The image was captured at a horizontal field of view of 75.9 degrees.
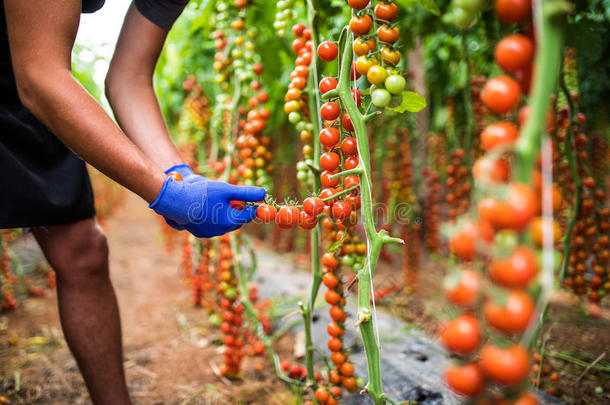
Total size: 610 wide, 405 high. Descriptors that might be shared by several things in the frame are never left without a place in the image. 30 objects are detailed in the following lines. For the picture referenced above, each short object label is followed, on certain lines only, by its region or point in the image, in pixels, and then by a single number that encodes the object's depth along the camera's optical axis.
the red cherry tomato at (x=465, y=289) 0.43
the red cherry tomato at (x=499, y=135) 0.46
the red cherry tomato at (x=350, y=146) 0.88
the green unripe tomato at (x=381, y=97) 0.75
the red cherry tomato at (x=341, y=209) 0.87
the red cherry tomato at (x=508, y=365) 0.41
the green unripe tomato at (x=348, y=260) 1.11
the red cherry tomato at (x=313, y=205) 0.84
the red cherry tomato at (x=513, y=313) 0.40
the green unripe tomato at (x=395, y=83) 0.73
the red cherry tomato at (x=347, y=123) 0.90
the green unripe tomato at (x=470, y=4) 0.50
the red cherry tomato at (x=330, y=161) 0.89
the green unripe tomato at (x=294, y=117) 1.09
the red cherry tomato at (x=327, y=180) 0.89
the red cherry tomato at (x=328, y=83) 0.88
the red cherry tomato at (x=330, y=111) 0.88
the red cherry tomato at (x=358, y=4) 0.79
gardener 0.88
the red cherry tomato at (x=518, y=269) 0.40
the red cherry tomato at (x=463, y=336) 0.44
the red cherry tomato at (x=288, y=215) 0.89
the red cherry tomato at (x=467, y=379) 0.45
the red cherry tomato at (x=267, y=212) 0.91
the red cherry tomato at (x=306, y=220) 0.88
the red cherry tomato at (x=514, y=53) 0.46
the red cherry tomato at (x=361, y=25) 0.77
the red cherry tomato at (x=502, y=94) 0.46
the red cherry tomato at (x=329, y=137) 0.89
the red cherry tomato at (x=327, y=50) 0.90
